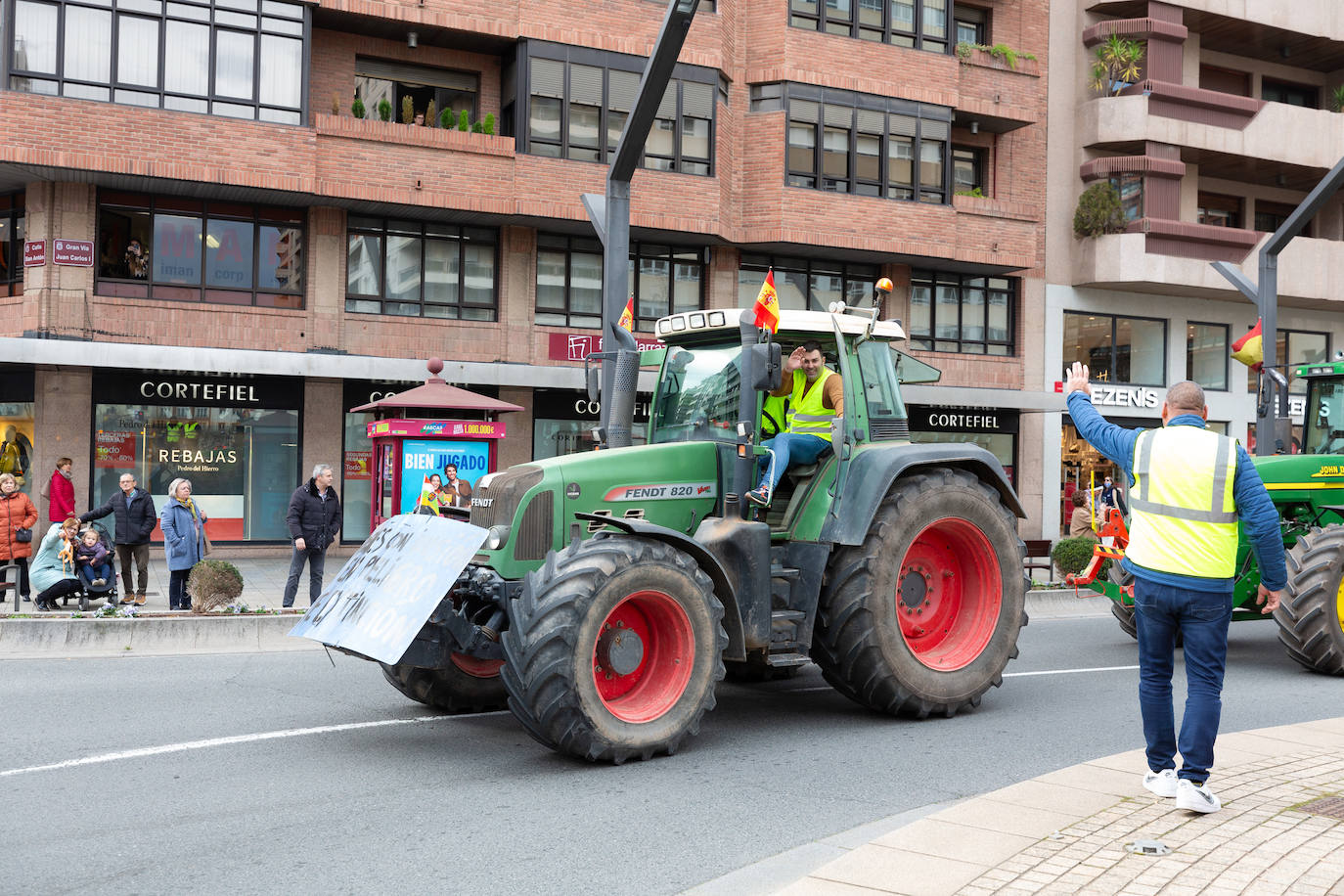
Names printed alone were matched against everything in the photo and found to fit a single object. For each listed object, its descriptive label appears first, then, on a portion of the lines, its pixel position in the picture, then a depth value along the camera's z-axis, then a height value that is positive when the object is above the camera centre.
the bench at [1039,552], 18.14 -1.24
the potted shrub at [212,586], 12.69 -1.38
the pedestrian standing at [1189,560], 5.68 -0.42
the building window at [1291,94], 33.84 +10.47
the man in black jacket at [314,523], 14.61 -0.82
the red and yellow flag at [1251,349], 15.27 +1.53
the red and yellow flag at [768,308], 7.25 +0.92
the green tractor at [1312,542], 9.88 -0.57
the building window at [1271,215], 33.59 +7.05
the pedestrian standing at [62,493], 18.02 -0.65
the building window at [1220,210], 32.75 +6.96
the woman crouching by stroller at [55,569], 13.34 -1.30
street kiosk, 16.64 +0.13
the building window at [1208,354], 32.28 +3.06
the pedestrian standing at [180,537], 14.21 -0.98
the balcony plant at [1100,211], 29.58 +6.19
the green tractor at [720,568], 6.59 -0.64
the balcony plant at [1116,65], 29.53 +9.75
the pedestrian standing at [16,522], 14.46 -0.86
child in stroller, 13.88 -1.33
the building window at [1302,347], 33.75 +3.46
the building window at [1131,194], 29.69 +6.66
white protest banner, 6.63 -0.74
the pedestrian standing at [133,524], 15.34 -0.92
